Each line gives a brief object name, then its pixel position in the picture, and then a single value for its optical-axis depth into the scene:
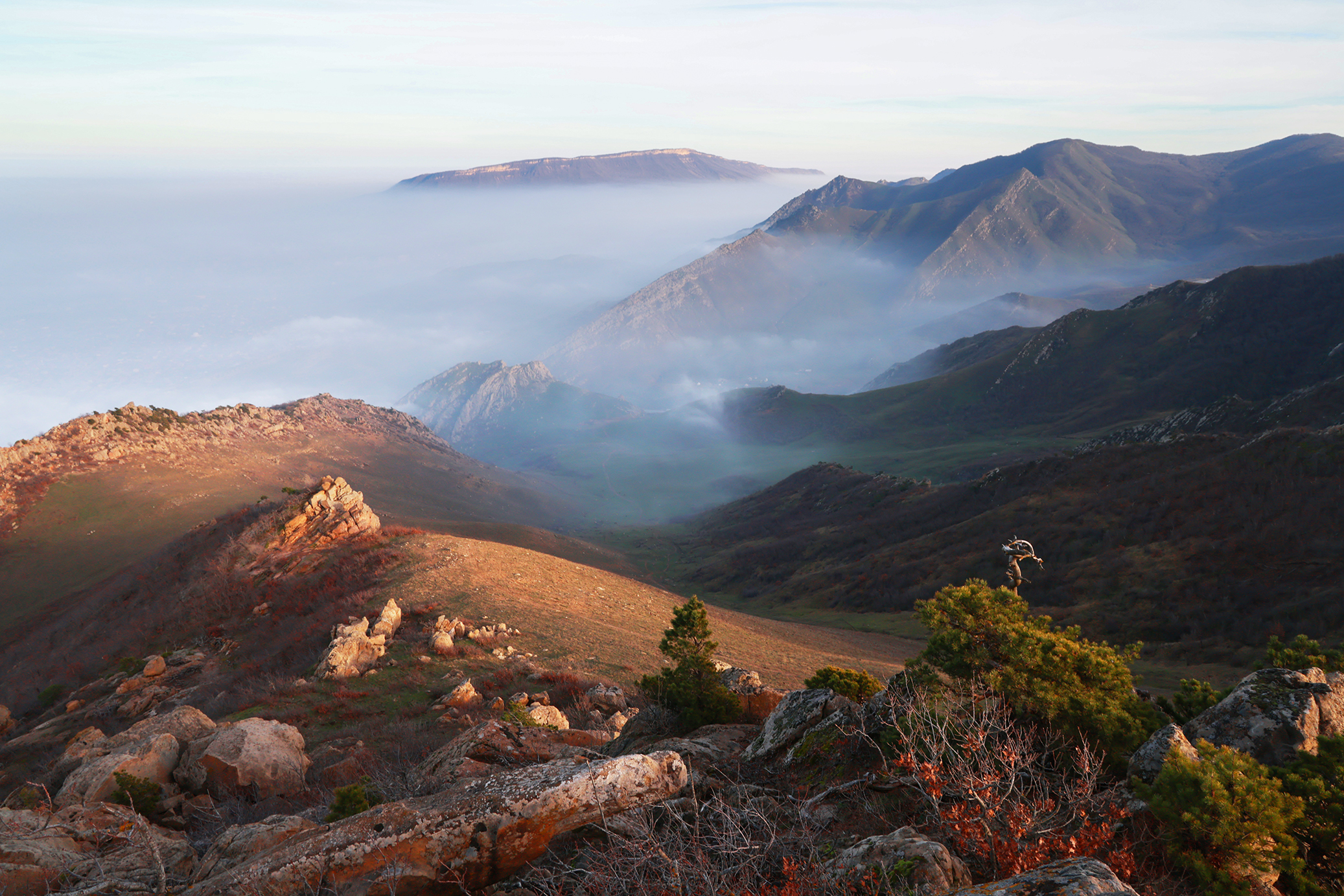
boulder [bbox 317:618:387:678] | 20.86
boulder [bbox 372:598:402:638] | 23.41
